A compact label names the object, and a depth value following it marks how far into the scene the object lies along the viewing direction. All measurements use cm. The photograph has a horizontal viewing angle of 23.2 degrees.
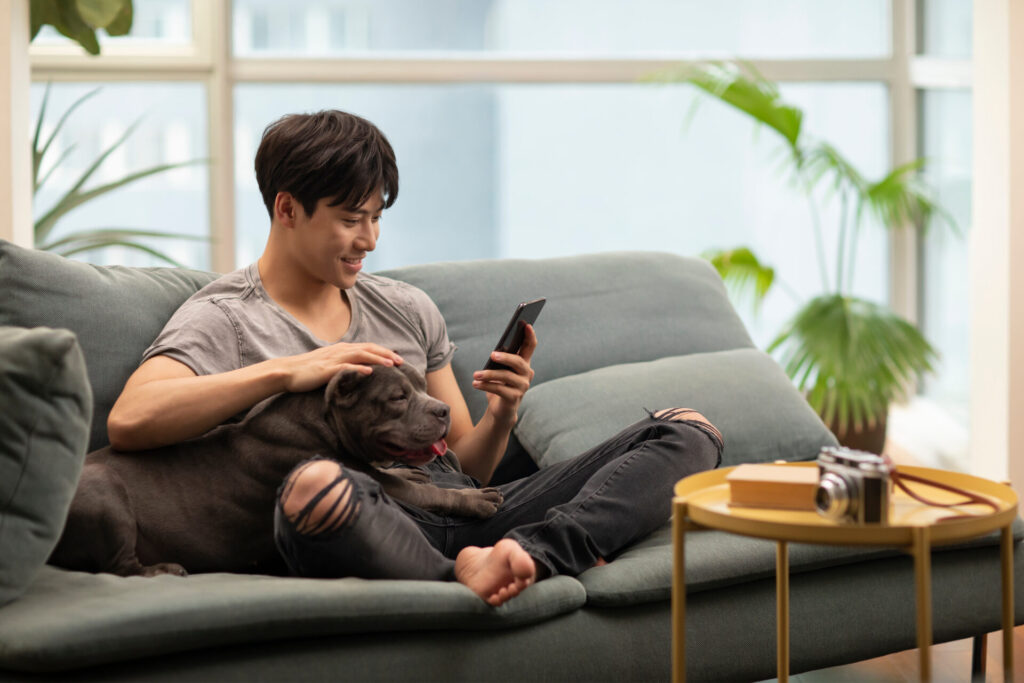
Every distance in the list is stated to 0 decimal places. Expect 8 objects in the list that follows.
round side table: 312
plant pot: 542
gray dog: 342
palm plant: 516
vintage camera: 316
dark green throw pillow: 326
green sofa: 326
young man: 337
